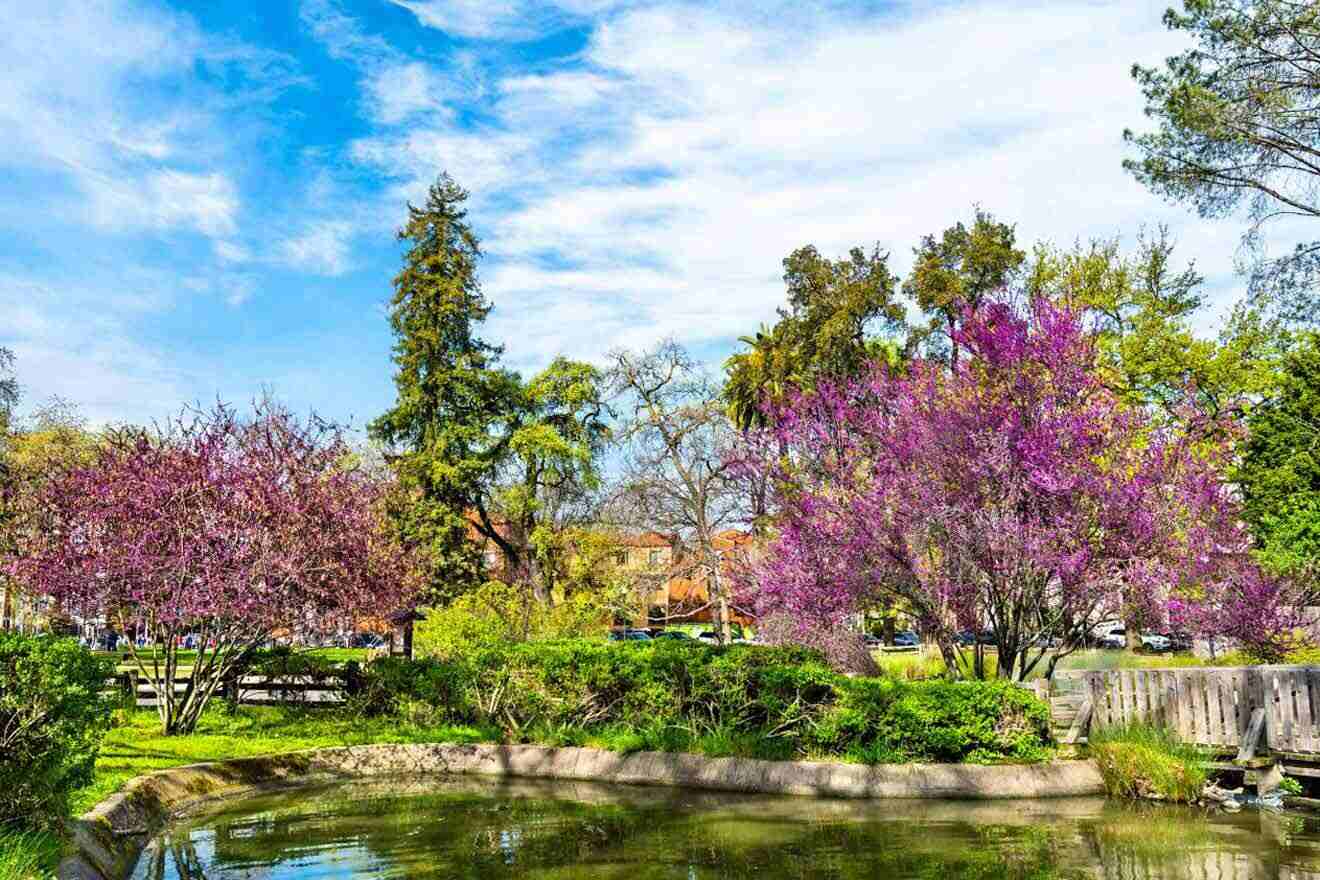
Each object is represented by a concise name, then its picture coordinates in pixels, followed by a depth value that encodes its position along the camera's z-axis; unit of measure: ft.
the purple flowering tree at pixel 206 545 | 53.67
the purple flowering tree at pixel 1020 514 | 46.83
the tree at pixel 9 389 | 84.28
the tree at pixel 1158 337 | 109.09
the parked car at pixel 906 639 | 179.54
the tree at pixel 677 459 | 128.98
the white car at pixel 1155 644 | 126.52
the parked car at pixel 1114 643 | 130.31
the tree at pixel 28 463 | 72.23
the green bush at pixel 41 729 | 26.71
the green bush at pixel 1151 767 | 39.86
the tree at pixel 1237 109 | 58.54
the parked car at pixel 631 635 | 171.92
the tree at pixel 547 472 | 128.06
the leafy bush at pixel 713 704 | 43.55
